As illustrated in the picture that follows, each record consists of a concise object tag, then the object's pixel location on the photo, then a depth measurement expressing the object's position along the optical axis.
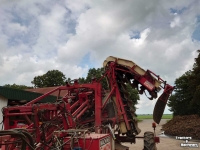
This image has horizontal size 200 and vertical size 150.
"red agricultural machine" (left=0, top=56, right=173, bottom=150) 3.54
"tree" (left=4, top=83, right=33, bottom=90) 36.75
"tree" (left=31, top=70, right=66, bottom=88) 32.72
